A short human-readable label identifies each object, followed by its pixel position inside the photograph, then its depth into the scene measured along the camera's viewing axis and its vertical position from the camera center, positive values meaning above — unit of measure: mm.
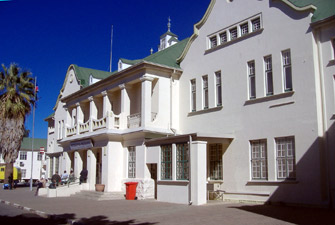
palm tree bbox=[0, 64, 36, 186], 35031 +5198
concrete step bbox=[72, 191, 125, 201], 21719 -1827
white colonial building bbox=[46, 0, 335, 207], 15672 +2637
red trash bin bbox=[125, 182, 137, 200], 21047 -1435
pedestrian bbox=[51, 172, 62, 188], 26330 -1052
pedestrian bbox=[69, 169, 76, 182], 27092 -989
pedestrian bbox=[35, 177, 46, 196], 27347 -1429
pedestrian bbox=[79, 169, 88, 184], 25703 -803
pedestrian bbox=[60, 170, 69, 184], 27984 -1034
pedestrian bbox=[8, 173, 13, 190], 36312 -1614
